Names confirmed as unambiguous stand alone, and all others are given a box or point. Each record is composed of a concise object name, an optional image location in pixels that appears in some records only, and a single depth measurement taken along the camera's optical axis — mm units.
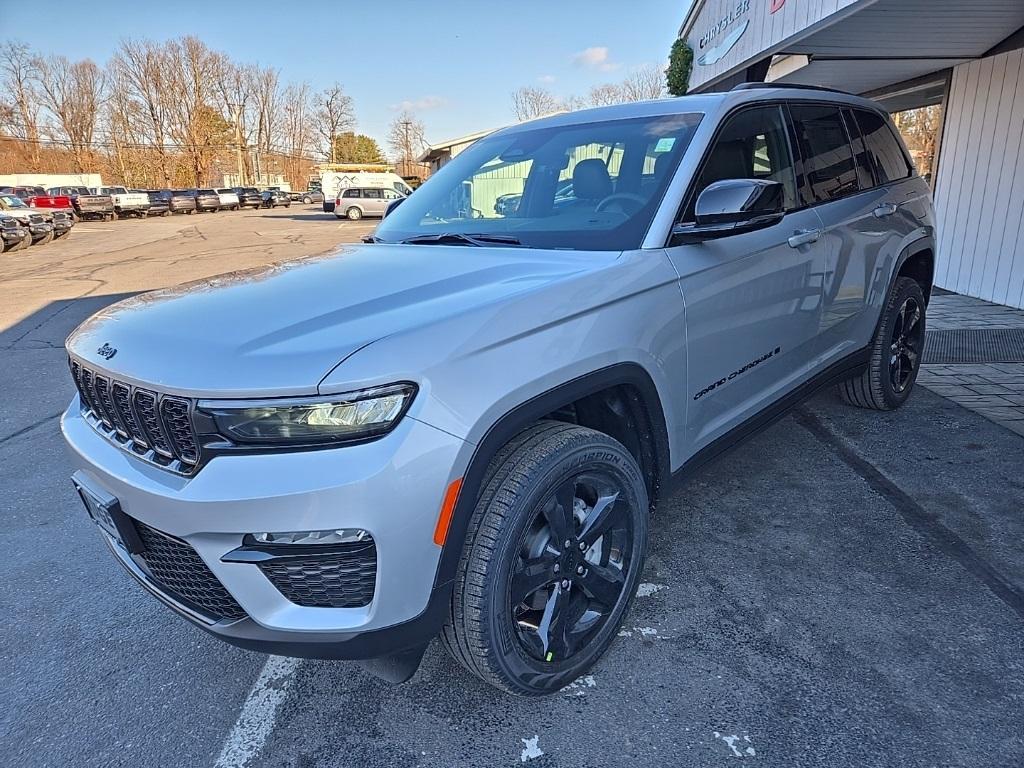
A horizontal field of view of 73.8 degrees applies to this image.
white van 34469
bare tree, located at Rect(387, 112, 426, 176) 85438
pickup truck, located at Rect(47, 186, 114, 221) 35469
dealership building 6449
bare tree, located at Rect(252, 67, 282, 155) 81312
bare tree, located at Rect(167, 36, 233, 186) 68812
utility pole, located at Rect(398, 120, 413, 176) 83800
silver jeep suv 1621
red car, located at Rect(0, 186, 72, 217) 30203
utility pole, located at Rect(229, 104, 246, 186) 77812
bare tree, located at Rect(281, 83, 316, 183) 87688
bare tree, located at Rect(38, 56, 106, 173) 65375
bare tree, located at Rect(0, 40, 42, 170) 62375
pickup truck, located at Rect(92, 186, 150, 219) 39472
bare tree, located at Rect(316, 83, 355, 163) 90562
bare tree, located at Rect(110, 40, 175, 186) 66938
